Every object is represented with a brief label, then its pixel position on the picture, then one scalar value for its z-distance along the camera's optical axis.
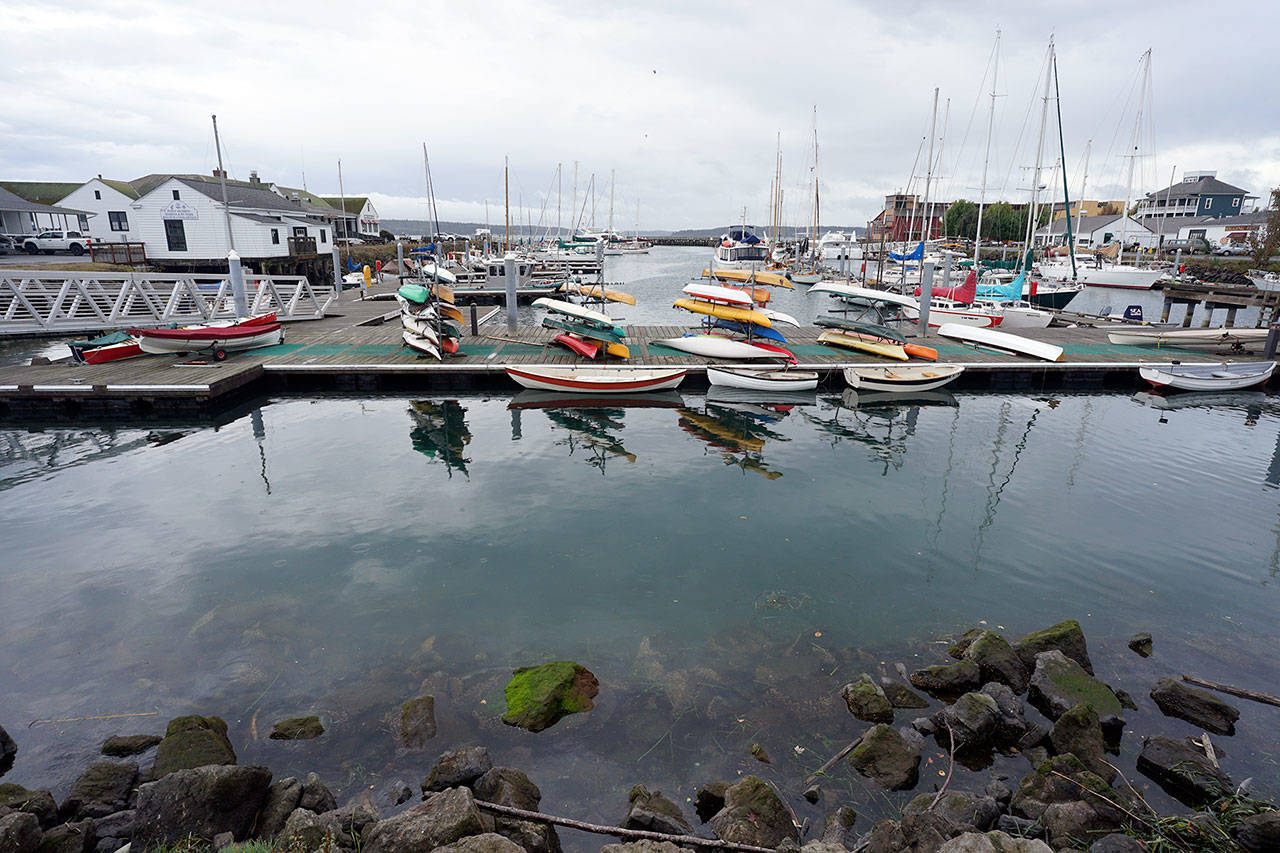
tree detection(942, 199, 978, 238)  134.25
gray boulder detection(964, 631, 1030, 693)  10.13
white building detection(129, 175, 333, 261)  53.19
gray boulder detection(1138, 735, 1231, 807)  8.14
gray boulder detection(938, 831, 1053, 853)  6.03
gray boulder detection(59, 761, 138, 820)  7.47
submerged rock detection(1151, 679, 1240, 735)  9.48
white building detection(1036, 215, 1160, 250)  109.12
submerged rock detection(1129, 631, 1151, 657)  11.12
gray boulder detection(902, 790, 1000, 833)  7.41
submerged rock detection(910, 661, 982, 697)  10.01
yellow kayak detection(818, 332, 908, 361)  29.88
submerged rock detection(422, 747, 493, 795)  8.04
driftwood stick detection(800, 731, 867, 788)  8.45
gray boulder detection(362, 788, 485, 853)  6.46
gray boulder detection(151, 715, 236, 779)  7.98
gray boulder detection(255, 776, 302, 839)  7.18
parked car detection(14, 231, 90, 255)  54.91
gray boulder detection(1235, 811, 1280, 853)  6.60
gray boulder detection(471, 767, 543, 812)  7.69
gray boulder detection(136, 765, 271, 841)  6.88
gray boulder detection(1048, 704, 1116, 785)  8.49
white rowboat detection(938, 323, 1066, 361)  30.36
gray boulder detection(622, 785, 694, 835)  7.40
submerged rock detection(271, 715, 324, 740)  9.04
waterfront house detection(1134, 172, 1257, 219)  116.31
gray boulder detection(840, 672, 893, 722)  9.49
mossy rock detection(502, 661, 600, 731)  9.41
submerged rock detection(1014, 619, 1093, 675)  10.52
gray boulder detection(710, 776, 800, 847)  7.12
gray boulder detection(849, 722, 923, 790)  8.40
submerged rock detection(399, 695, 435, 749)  9.02
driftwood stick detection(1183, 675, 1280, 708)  9.20
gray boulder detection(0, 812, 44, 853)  6.27
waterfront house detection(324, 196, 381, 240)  97.50
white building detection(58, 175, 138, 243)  56.47
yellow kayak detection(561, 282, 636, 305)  30.11
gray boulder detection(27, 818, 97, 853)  6.63
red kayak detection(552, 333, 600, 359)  28.53
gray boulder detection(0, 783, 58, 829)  7.18
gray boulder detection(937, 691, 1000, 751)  9.03
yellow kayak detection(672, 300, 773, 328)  28.81
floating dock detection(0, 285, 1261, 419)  23.23
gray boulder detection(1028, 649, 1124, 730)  9.43
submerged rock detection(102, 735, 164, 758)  8.66
